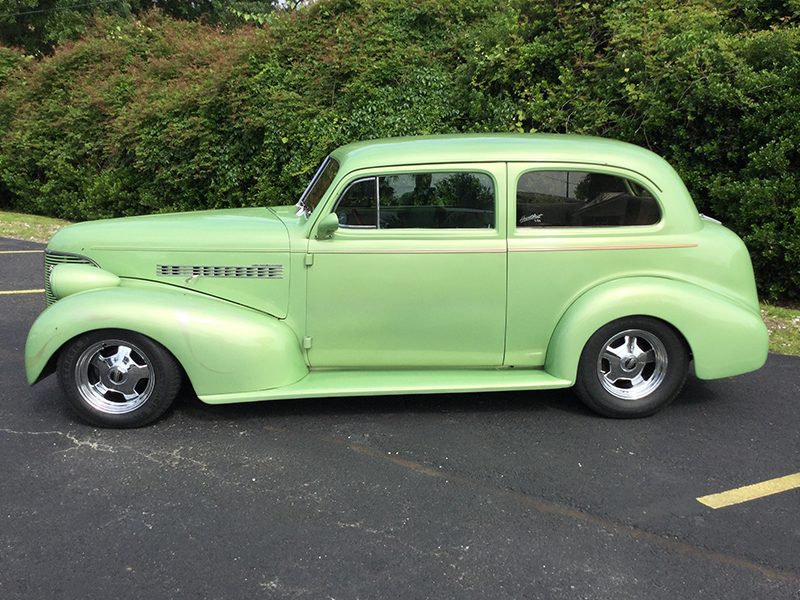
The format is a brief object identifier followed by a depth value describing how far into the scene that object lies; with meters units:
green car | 4.24
